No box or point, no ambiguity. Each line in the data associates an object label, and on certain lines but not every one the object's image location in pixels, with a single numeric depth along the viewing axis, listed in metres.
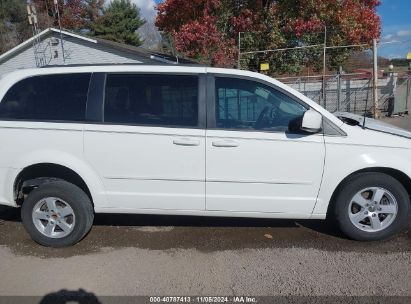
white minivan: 3.95
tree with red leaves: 19.81
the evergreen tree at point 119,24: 42.50
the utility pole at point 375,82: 13.29
